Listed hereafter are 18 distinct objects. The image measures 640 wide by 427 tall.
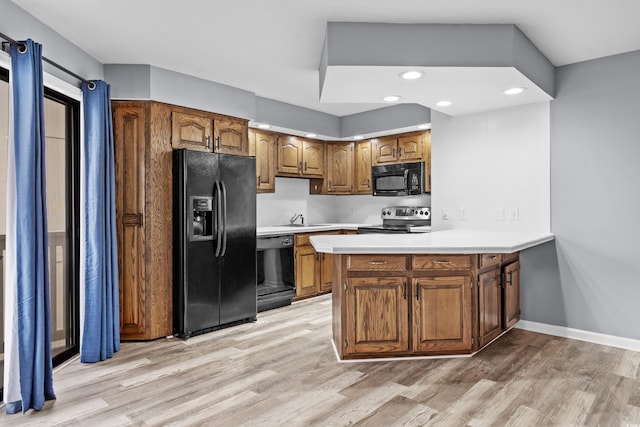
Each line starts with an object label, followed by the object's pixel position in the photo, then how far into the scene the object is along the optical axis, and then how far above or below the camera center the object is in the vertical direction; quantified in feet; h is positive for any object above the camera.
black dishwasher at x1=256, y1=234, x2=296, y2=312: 15.03 -2.32
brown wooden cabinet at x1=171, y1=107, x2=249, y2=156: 12.52 +2.49
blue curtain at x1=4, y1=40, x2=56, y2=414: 7.77 -0.71
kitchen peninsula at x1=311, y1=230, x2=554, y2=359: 9.88 -2.21
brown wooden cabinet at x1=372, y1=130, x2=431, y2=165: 16.90 +2.53
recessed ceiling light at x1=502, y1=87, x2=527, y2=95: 11.03 +3.16
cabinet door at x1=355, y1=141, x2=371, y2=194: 18.83 +1.89
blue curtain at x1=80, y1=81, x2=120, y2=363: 10.40 -0.36
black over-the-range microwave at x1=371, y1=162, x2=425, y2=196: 16.84 +1.23
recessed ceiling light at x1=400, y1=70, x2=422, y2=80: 9.58 +3.11
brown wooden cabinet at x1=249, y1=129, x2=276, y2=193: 16.06 +2.08
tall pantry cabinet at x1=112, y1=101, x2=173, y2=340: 11.79 -0.02
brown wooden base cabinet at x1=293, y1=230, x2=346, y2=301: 16.33 -2.46
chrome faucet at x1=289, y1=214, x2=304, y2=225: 18.88 -0.42
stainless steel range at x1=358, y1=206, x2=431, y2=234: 17.16 -0.51
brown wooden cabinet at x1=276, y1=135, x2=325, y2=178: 17.26 +2.27
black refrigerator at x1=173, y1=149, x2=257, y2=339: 12.09 -0.95
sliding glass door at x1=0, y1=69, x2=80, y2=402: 10.49 -0.18
